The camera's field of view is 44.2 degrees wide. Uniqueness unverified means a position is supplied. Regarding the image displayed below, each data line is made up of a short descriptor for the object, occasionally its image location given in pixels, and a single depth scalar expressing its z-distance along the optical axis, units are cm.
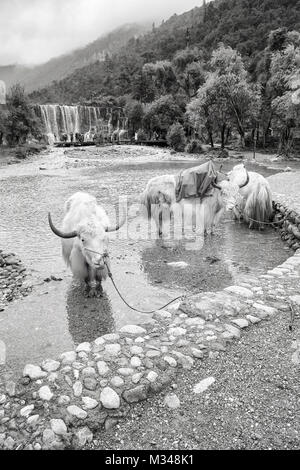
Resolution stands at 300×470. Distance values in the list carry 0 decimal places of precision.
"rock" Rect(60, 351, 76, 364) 343
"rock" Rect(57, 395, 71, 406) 293
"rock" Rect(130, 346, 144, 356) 352
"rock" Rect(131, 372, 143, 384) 315
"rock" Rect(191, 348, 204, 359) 350
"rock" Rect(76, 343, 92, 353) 361
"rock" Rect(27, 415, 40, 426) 274
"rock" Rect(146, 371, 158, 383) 318
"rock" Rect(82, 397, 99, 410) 290
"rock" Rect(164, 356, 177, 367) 338
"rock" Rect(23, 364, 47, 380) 322
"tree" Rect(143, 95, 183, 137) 3988
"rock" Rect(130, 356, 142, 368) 336
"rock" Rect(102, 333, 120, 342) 378
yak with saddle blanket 798
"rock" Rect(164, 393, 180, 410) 298
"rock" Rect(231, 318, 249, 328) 399
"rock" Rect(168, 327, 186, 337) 384
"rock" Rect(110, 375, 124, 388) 312
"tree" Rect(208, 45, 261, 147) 2544
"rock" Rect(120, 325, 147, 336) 391
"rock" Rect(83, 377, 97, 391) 309
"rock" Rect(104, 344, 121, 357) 352
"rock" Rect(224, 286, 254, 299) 463
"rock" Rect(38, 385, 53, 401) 297
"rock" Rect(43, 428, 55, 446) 260
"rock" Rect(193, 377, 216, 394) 312
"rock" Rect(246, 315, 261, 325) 406
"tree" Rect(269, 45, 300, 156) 1900
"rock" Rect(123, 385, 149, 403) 302
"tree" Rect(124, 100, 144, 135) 4747
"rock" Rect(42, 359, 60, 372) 332
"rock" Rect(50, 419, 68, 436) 267
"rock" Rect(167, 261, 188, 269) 666
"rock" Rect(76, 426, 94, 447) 267
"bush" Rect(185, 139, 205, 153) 3091
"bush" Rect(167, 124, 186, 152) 3406
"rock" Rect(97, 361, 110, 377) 326
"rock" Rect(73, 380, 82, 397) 303
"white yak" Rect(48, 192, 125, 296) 509
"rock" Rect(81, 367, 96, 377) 324
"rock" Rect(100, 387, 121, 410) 293
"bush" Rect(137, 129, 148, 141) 4751
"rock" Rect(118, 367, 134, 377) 324
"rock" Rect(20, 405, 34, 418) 282
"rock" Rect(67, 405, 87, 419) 281
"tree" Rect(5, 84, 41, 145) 3375
